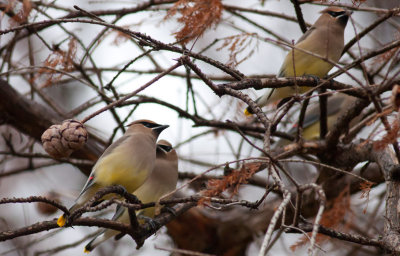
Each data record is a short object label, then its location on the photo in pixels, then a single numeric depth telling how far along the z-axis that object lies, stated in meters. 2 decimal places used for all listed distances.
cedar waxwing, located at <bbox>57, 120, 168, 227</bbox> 7.24
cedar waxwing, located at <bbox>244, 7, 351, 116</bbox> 8.19
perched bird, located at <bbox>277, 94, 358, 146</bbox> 11.84
